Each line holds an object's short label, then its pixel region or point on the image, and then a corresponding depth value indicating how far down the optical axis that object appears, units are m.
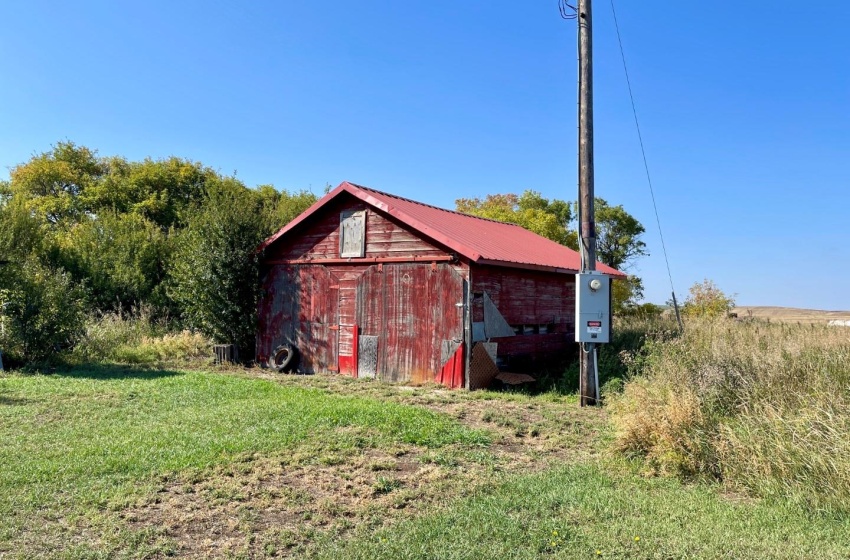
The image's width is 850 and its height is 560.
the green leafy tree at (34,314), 13.08
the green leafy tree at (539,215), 26.27
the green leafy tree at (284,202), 26.73
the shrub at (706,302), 23.70
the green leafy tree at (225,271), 14.69
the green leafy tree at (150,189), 32.38
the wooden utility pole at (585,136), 9.45
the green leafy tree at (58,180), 32.25
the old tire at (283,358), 14.00
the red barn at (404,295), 11.78
